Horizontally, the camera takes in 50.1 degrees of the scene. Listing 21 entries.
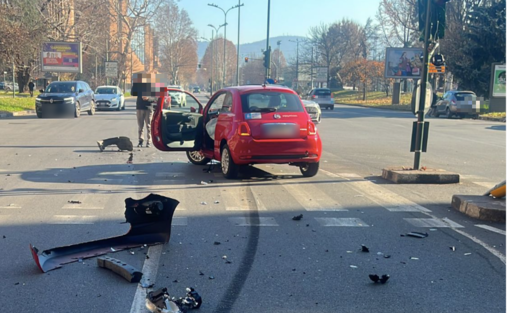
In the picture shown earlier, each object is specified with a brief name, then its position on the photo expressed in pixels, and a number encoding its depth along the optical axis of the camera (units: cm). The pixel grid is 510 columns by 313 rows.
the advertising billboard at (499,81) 3591
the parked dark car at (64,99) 2553
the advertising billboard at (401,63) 5450
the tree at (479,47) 4106
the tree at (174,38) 8656
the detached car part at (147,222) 571
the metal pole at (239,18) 5711
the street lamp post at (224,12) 5791
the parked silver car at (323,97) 4222
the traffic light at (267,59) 3081
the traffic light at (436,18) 1006
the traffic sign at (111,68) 5834
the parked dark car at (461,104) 3325
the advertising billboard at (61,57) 4369
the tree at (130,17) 6331
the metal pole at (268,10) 3336
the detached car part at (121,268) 462
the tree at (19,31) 2912
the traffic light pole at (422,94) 1005
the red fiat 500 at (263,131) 938
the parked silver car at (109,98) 3375
